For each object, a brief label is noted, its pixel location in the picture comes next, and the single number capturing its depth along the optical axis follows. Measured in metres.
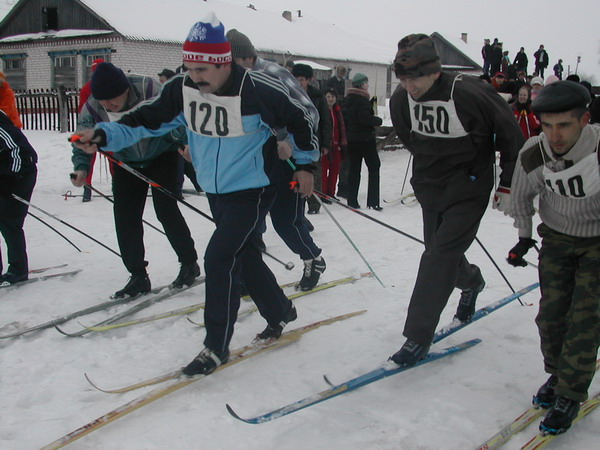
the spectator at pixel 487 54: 22.62
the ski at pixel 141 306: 3.68
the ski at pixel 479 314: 3.51
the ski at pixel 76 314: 3.69
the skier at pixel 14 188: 4.46
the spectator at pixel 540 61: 23.50
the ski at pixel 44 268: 5.08
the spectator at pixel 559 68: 25.92
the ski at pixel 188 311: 3.76
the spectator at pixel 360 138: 8.10
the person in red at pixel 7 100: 6.11
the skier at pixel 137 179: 4.10
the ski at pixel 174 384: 2.42
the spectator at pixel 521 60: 23.00
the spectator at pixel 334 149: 8.37
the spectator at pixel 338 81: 10.84
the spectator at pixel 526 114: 8.26
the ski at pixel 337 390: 2.55
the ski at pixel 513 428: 2.38
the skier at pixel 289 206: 4.20
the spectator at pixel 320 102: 6.93
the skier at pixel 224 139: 2.93
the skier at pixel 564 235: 2.38
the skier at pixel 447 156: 2.91
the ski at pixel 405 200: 8.75
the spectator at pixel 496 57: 22.05
